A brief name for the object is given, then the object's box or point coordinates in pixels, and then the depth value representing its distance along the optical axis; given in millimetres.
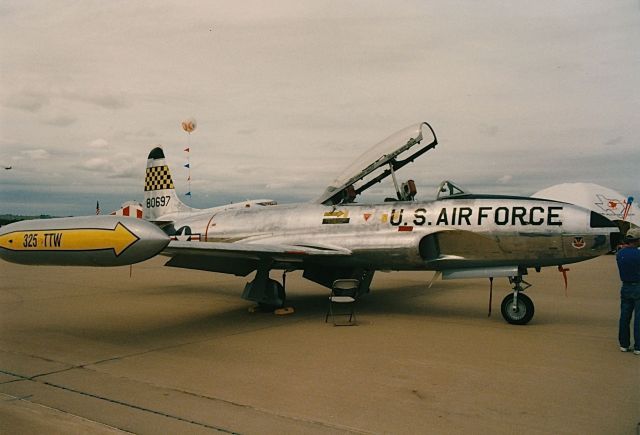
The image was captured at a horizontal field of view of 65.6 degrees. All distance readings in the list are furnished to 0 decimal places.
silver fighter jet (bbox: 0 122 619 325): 7109
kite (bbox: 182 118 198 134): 16719
